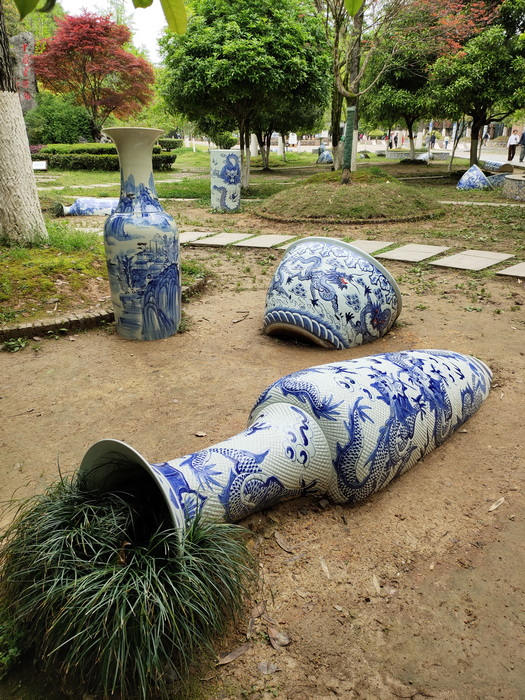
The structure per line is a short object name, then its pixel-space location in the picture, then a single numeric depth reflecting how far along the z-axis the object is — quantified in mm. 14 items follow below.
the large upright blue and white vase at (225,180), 10180
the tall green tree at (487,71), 13859
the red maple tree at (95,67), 21906
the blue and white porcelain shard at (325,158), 29572
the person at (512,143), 23172
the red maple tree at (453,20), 12984
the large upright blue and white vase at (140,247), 3805
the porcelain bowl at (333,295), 3783
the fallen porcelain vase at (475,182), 13977
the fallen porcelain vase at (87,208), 9688
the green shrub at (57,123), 24516
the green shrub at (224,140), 23203
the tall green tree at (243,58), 10922
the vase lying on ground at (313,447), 1909
